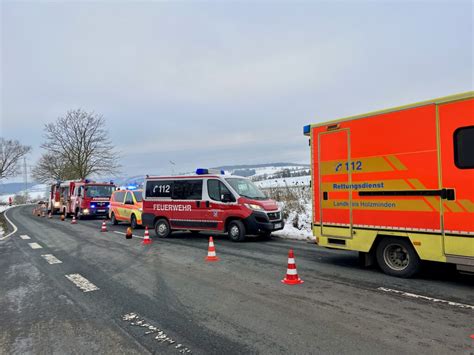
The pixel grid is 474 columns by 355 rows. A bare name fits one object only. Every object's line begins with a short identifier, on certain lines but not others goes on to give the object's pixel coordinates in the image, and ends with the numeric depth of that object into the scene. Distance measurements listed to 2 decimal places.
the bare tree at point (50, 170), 55.08
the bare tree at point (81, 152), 49.53
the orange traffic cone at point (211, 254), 9.34
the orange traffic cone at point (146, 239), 12.97
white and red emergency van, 12.73
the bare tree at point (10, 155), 62.06
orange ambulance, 6.15
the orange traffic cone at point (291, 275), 6.75
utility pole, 66.00
